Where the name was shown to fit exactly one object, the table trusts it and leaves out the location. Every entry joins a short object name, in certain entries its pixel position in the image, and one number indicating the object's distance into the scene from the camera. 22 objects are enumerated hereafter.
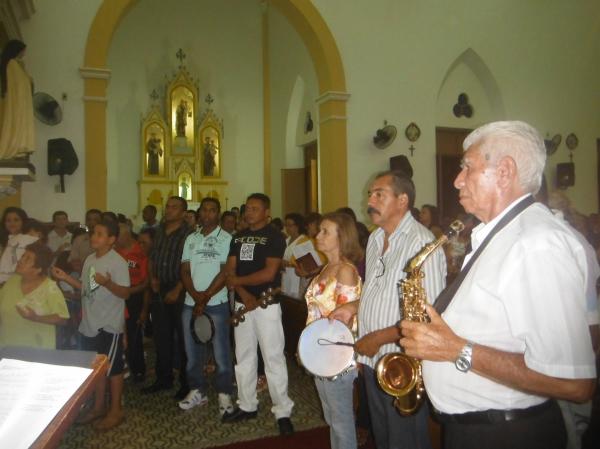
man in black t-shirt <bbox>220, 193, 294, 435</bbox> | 3.86
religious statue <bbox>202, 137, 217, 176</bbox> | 13.84
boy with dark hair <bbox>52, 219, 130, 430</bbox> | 3.92
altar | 13.35
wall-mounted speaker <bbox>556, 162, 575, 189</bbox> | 9.34
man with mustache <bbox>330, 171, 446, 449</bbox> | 2.42
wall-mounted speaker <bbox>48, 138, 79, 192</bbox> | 6.35
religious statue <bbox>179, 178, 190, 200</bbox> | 13.55
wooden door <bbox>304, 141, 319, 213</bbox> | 12.10
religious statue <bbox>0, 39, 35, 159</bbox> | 4.35
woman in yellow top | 3.48
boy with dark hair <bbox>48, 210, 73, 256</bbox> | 6.20
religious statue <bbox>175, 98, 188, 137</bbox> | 13.62
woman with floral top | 2.80
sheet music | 1.12
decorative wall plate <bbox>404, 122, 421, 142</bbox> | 8.31
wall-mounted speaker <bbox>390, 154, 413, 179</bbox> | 8.08
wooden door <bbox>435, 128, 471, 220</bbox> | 9.73
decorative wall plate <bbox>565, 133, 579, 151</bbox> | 9.59
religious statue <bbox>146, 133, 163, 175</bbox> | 13.37
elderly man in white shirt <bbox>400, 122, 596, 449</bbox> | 1.39
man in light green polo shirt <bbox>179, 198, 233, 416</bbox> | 4.22
